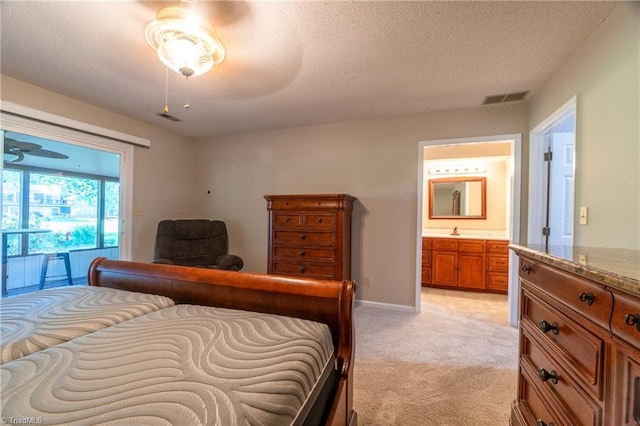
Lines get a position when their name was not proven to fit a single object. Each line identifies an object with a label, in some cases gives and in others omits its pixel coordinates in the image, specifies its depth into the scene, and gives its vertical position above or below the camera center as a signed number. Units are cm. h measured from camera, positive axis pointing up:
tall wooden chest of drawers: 306 -27
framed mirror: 448 +29
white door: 256 +28
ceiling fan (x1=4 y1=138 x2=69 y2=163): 248 +56
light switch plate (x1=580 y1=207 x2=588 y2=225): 176 +1
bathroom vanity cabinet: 393 -74
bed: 65 -48
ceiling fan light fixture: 150 +102
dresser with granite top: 72 -41
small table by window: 246 -36
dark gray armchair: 334 -46
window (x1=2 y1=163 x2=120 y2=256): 253 -1
